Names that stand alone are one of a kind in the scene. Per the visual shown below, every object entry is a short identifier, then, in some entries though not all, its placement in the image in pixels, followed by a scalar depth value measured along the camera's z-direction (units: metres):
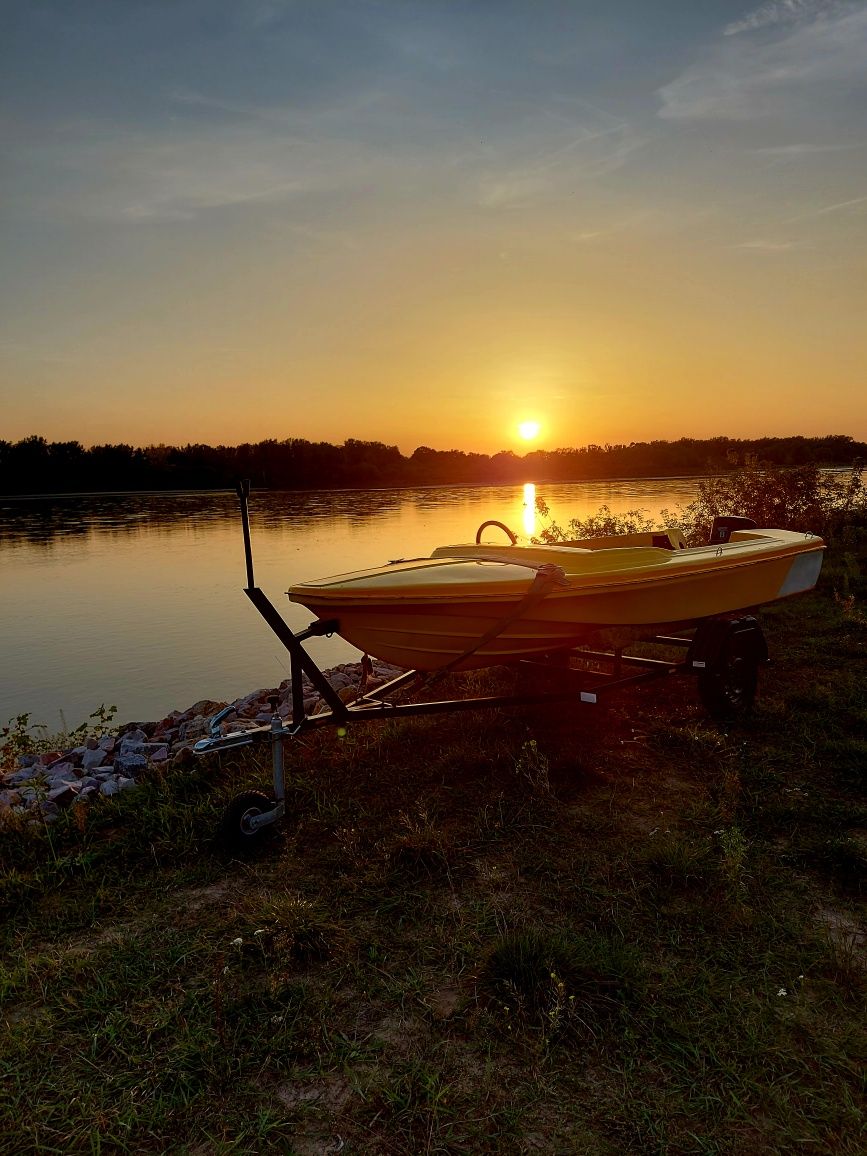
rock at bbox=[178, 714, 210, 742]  6.52
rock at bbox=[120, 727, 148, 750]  7.00
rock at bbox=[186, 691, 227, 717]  7.51
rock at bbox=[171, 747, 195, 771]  4.95
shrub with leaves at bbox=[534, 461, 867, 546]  12.95
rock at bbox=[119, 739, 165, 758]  6.40
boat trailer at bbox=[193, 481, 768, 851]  3.74
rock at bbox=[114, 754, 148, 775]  5.70
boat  4.08
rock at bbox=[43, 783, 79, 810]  4.98
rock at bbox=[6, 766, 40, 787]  6.15
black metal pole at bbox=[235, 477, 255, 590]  3.74
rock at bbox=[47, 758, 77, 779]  6.03
